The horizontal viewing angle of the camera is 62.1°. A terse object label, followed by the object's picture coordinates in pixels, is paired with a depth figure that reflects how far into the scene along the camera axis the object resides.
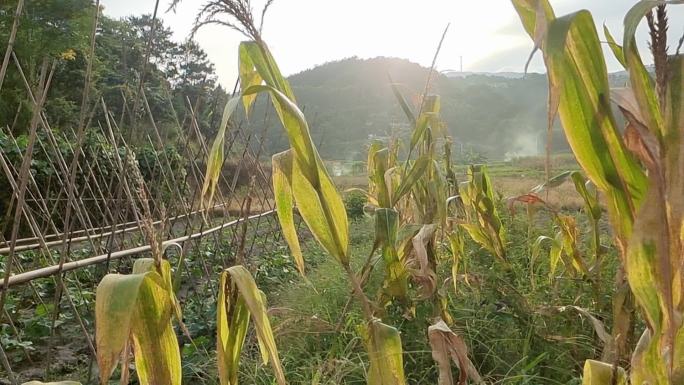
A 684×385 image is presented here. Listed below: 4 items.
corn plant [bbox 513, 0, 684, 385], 0.51
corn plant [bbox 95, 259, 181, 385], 0.77
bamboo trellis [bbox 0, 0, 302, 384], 1.44
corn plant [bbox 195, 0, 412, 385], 0.74
